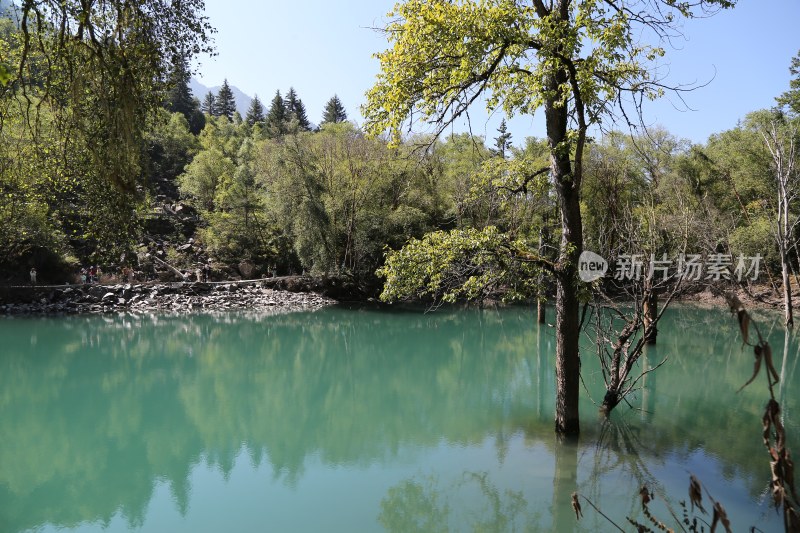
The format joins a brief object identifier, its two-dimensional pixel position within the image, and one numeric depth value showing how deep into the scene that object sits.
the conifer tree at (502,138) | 41.72
